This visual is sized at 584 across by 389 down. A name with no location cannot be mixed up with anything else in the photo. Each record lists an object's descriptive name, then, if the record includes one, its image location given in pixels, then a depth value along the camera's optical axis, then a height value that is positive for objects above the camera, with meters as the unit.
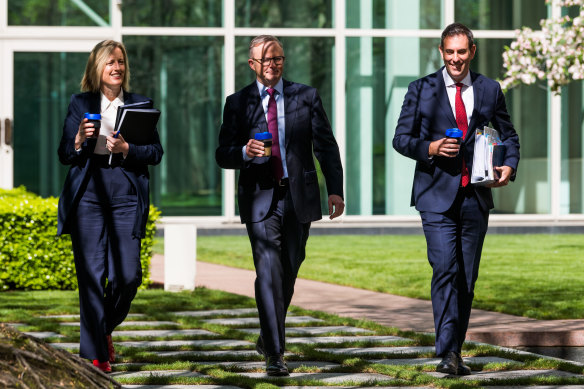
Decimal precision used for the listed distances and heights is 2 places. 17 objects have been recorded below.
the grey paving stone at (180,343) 14.84 -0.84
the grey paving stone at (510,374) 12.49 -0.88
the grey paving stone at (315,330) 16.17 -0.83
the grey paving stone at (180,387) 11.68 -0.87
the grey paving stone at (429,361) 13.46 -0.86
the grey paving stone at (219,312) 18.32 -0.80
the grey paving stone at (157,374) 12.38 -0.86
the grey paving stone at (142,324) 16.94 -0.82
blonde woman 12.78 +0.02
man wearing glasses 12.78 +0.20
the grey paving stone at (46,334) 15.77 -0.84
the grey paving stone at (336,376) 12.17 -0.86
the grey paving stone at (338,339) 15.28 -0.84
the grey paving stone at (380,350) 14.21 -0.85
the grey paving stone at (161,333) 15.97 -0.84
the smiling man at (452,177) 12.64 +0.16
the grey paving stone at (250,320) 17.28 -0.82
